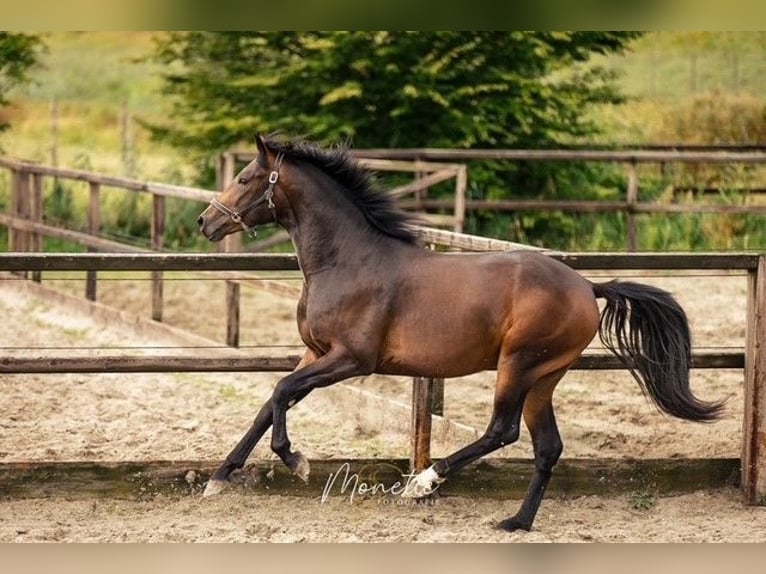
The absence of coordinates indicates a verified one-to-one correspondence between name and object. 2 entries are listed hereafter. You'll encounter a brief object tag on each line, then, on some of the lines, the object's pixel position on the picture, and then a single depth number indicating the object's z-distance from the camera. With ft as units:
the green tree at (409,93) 95.76
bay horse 35.63
